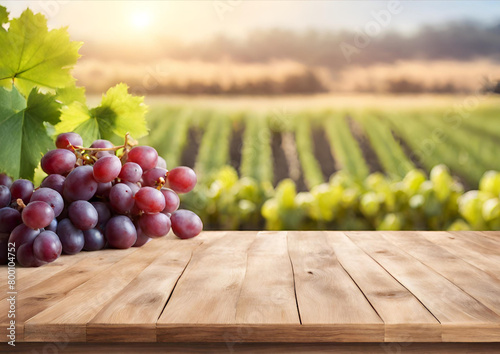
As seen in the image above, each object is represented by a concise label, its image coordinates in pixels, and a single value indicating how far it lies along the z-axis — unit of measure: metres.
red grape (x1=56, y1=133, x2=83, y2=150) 0.98
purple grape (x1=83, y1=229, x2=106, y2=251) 0.94
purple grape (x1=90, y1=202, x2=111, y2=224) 0.94
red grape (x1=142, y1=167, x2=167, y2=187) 1.03
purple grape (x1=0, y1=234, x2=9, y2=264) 0.83
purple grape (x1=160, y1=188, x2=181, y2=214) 1.01
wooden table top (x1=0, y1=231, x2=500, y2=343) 0.51
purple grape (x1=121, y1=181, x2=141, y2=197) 0.96
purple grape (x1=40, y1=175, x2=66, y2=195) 0.92
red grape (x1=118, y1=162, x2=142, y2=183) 0.97
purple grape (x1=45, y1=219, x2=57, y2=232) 0.88
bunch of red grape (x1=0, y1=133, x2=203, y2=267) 0.82
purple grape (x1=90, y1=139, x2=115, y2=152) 1.01
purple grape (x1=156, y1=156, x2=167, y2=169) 1.11
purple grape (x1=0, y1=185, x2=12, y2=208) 0.91
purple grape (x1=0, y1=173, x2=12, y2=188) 0.96
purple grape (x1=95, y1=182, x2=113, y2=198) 0.96
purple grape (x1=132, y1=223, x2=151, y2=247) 0.99
